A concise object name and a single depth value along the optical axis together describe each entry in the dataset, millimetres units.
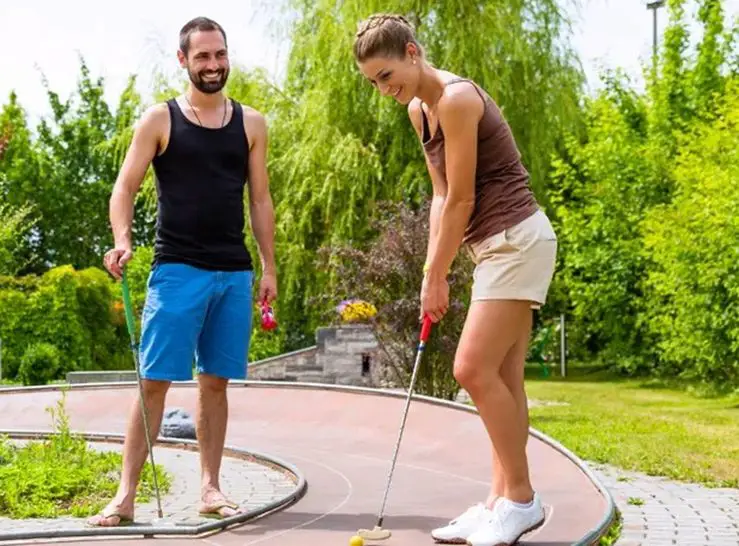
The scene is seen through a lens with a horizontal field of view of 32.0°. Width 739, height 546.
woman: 4000
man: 4605
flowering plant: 11359
